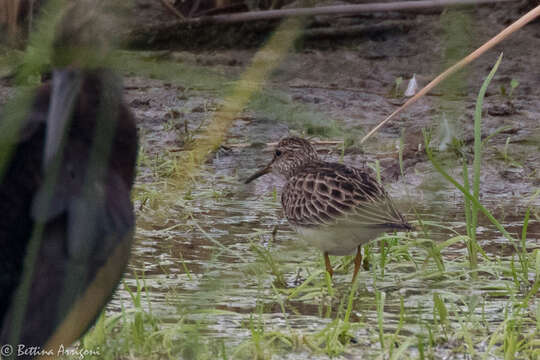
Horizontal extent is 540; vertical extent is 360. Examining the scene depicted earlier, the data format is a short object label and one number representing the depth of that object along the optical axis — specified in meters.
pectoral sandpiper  8.55
